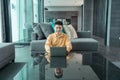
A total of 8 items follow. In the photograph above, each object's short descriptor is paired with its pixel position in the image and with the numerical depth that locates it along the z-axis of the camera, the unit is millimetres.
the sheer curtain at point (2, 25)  3325
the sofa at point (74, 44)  2411
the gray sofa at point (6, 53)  1693
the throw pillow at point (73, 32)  2736
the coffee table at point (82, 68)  1049
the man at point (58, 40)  1700
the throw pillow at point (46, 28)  2595
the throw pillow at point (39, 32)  2644
